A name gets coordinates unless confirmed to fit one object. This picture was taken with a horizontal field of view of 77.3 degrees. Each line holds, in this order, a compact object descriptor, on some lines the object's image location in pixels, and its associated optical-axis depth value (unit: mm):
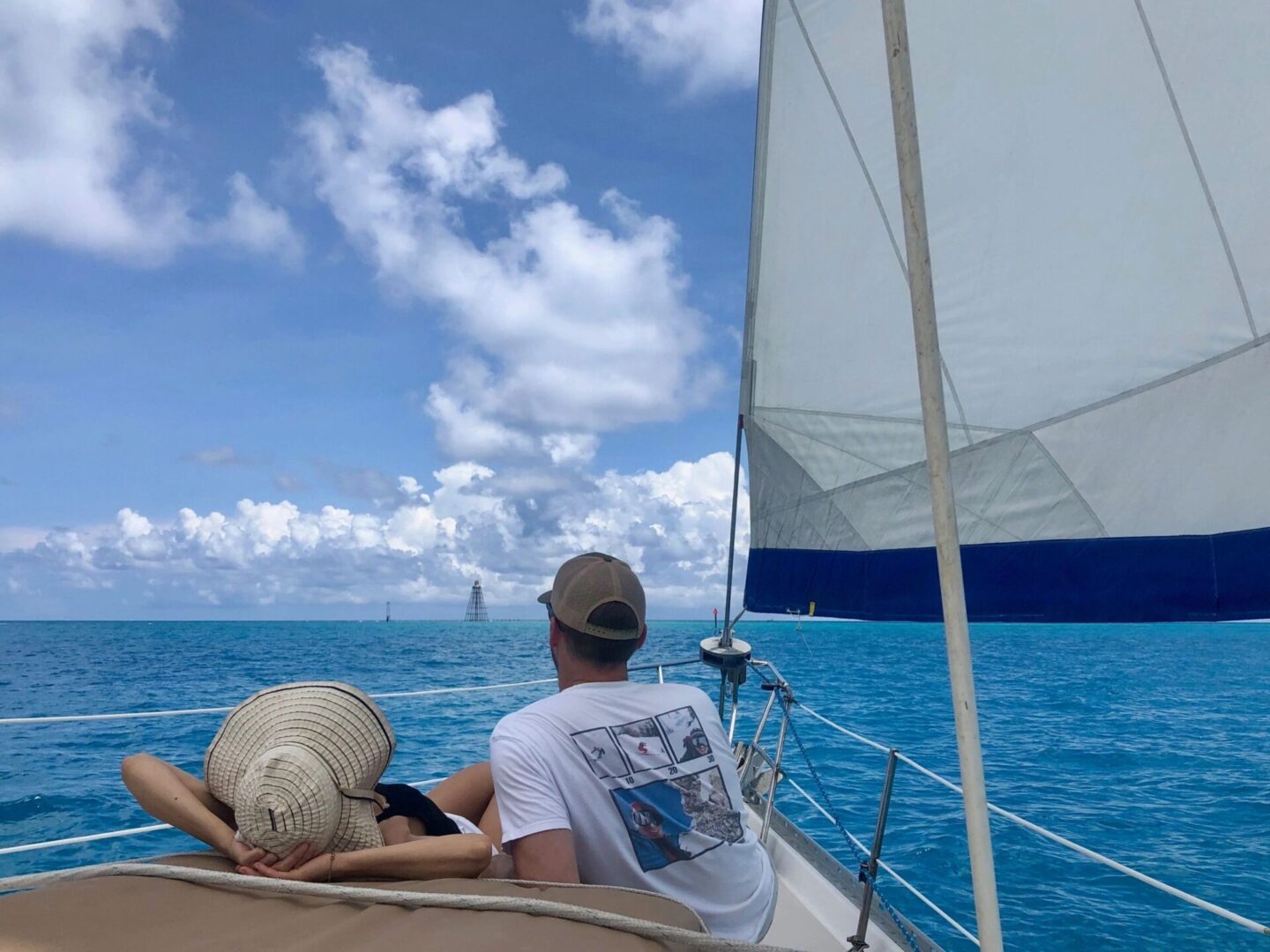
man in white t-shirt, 1527
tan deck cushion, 957
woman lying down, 1245
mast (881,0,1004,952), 1368
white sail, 2223
